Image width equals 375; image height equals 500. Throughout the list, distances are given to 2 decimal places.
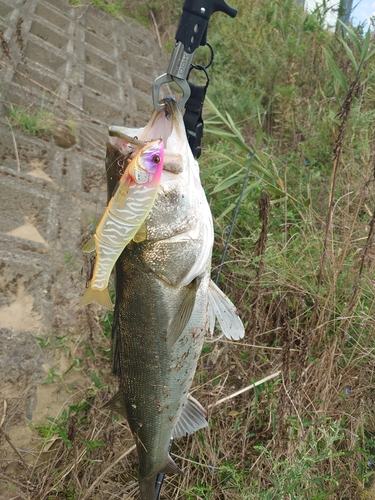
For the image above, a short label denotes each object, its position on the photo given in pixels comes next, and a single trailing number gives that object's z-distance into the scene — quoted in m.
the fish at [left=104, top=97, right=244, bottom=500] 0.54
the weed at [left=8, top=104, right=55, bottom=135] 1.54
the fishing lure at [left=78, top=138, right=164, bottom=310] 0.47
